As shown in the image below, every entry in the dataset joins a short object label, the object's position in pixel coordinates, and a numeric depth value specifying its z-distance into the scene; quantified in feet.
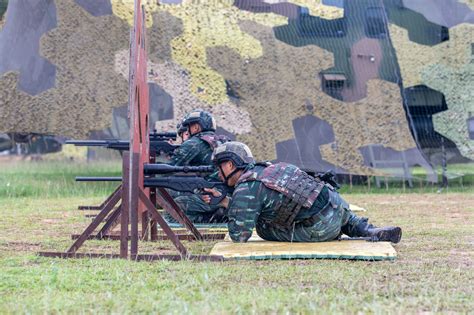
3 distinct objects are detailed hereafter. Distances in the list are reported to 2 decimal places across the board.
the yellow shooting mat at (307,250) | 46.80
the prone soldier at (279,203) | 49.80
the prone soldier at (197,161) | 71.00
